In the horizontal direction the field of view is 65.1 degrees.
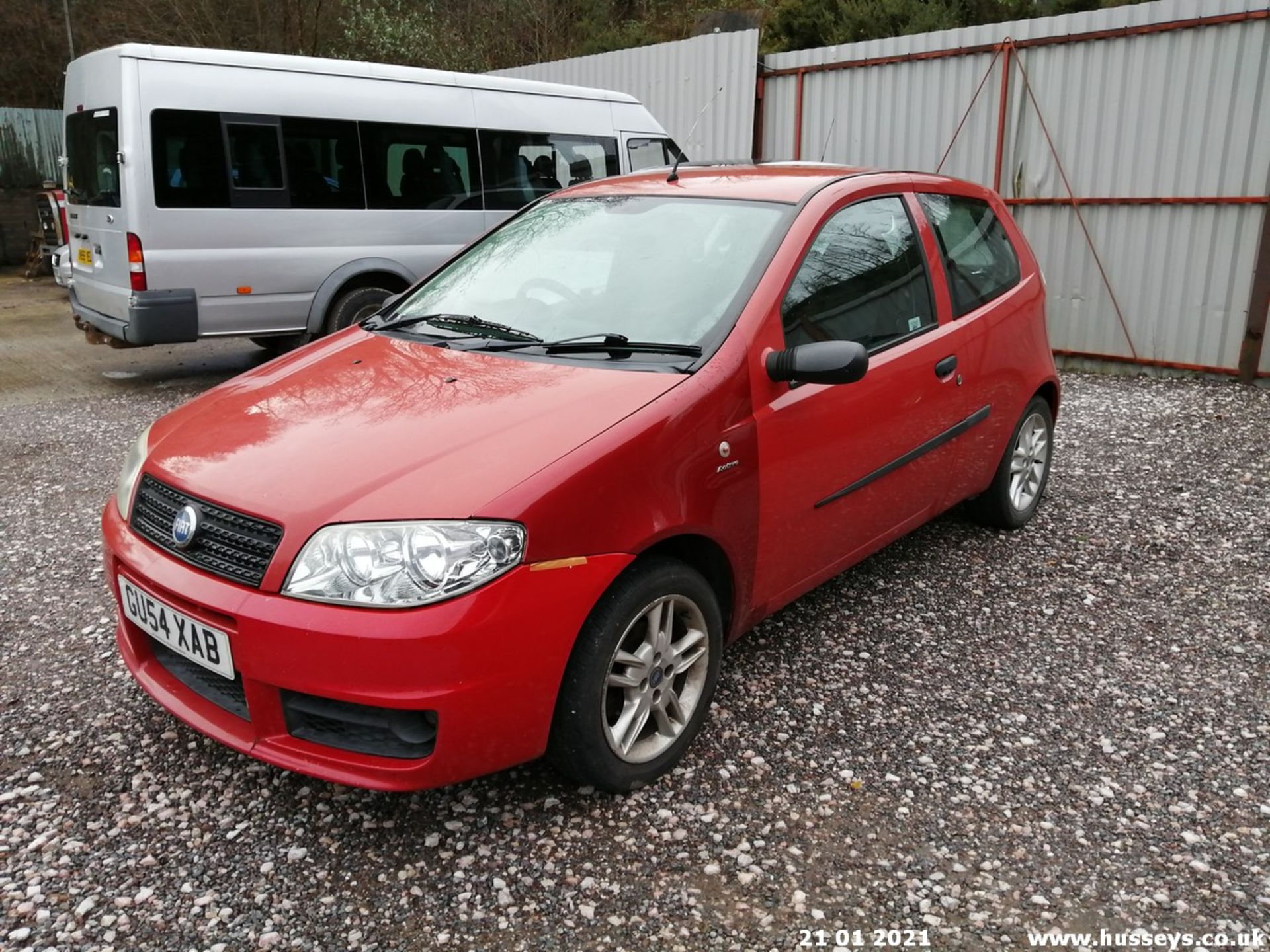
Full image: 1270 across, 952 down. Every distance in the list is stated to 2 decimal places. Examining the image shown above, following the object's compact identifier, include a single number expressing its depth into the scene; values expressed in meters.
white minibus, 7.12
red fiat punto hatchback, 2.32
